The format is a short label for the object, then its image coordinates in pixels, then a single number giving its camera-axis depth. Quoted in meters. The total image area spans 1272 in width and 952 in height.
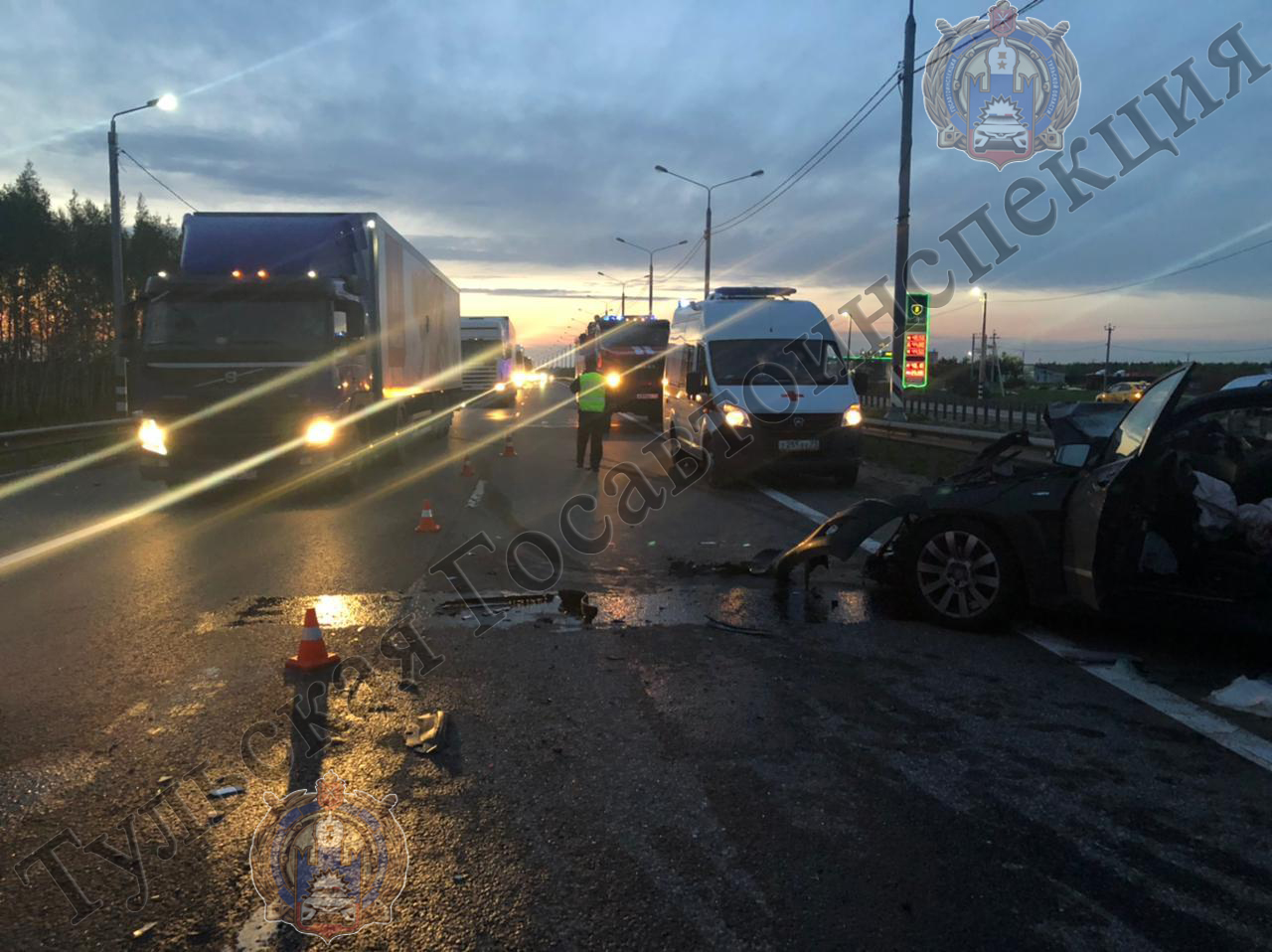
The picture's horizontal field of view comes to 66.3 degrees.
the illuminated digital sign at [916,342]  18.83
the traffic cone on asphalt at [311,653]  5.08
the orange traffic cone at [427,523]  9.46
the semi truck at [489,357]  31.77
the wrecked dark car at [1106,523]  5.11
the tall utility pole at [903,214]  17.78
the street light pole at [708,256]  40.72
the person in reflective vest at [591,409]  14.91
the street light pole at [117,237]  22.06
